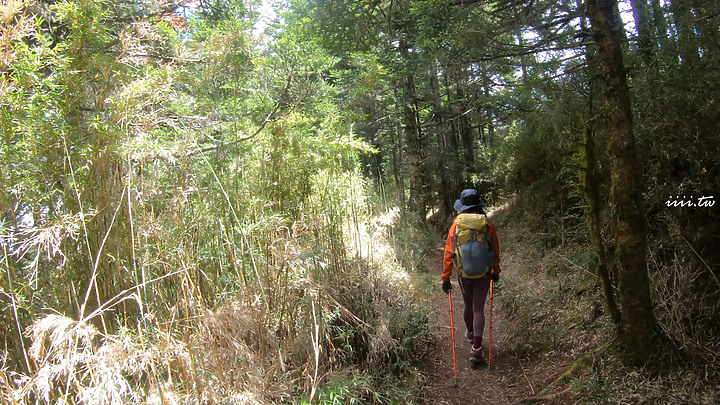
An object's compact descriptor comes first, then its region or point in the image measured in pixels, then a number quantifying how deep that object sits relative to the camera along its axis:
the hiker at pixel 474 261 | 4.01
